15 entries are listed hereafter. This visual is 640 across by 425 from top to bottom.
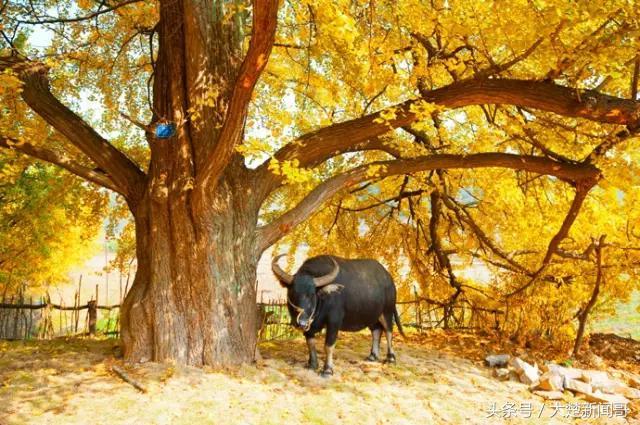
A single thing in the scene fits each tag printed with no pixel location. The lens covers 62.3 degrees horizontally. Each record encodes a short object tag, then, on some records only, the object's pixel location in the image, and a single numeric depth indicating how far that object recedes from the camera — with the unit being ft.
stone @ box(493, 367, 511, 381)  26.48
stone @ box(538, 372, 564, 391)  24.64
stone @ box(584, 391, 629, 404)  23.63
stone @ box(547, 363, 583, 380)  25.58
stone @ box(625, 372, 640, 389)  27.53
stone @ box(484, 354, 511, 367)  28.25
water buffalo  23.76
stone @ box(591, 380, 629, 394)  25.00
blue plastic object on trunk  21.71
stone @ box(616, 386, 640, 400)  24.89
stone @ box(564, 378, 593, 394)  24.25
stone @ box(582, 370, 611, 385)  25.40
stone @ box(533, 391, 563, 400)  23.85
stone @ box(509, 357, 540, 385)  25.67
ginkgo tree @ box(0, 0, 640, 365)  19.80
